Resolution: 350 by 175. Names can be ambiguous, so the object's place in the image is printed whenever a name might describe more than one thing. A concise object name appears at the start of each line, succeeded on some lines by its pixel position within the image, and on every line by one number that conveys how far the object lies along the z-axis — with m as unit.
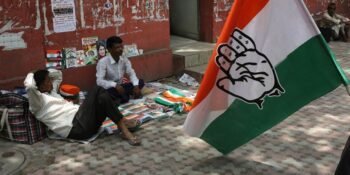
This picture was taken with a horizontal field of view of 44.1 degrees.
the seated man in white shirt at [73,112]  4.51
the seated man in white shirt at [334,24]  10.80
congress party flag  3.34
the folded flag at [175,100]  5.66
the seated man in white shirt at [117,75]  5.55
